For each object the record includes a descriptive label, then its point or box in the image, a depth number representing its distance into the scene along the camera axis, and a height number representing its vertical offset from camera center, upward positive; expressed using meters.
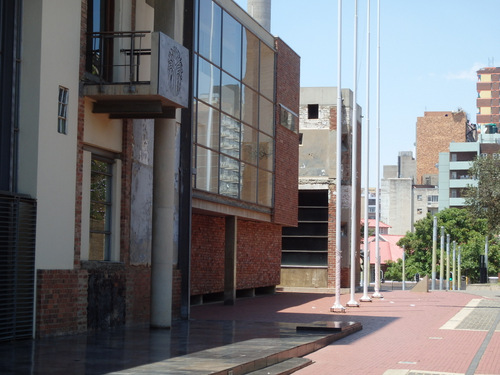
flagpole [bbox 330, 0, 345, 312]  26.25 +2.10
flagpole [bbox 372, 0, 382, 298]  36.71 +2.27
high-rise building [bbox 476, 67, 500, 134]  146.57 +19.92
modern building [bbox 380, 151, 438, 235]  132.88 +6.66
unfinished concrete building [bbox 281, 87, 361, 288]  46.59 +2.47
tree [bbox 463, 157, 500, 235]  46.56 +2.78
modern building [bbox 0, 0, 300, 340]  14.86 +1.65
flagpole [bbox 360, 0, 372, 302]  34.09 +3.92
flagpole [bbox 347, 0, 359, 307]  30.11 +2.60
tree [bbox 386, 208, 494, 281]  89.38 +0.36
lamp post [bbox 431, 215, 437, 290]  56.62 -1.33
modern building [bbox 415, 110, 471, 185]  136.25 +17.32
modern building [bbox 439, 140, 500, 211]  125.81 +11.26
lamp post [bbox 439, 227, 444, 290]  59.73 -1.87
